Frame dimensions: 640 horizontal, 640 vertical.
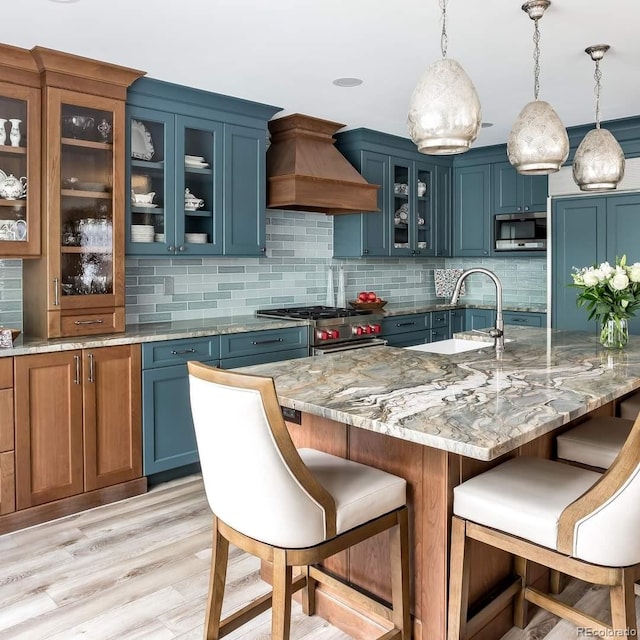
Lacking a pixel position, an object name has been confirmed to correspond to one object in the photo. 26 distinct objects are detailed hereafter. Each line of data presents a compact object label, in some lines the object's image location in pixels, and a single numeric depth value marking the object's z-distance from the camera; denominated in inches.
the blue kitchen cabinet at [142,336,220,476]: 140.2
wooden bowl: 207.4
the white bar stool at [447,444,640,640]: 62.4
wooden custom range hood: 175.8
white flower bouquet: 117.6
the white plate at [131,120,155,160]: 146.8
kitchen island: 67.8
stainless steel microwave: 218.4
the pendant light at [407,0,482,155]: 78.8
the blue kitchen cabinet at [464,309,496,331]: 232.7
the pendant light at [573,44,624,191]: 116.3
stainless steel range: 174.7
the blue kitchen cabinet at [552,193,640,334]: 190.9
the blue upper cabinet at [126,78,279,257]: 148.0
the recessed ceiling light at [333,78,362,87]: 146.5
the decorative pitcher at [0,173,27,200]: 126.6
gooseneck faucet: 110.8
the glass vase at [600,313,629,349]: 121.3
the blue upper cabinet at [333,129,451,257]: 207.0
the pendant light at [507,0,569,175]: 97.5
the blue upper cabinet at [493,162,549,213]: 217.9
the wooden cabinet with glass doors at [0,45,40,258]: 126.3
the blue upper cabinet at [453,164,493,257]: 233.3
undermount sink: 138.9
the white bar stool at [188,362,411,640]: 63.4
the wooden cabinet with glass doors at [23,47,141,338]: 130.4
